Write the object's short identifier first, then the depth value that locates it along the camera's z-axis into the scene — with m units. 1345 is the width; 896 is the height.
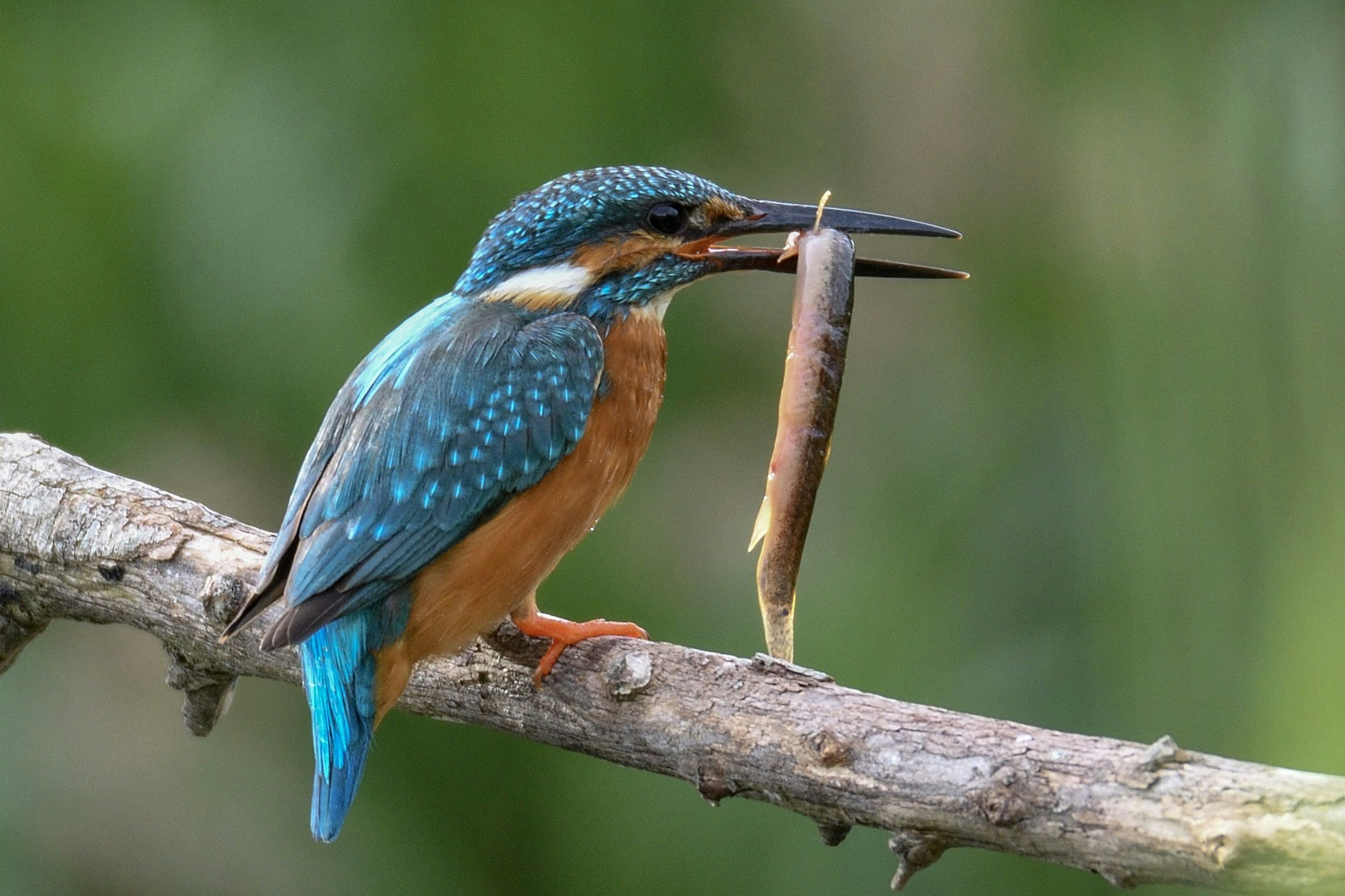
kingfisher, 4.22
